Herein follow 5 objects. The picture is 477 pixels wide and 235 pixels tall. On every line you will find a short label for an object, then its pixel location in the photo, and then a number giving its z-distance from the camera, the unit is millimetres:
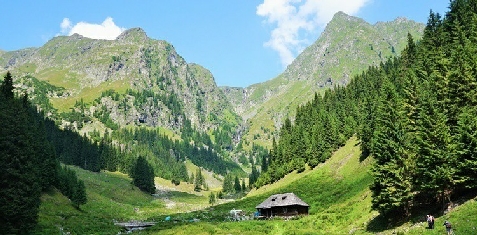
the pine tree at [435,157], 38781
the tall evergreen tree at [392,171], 43781
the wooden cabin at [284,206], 74244
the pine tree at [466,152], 37344
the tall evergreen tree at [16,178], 49594
